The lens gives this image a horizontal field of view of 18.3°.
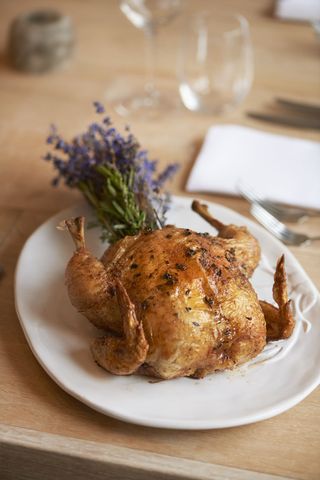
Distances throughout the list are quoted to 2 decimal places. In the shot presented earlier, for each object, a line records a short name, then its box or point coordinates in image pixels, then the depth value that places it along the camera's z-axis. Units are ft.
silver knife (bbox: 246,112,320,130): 4.18
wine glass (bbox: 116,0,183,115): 4.15
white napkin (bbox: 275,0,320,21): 5.00
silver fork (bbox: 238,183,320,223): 3.65
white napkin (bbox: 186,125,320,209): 3.77
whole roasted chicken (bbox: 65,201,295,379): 2.83
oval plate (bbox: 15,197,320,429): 2.84
